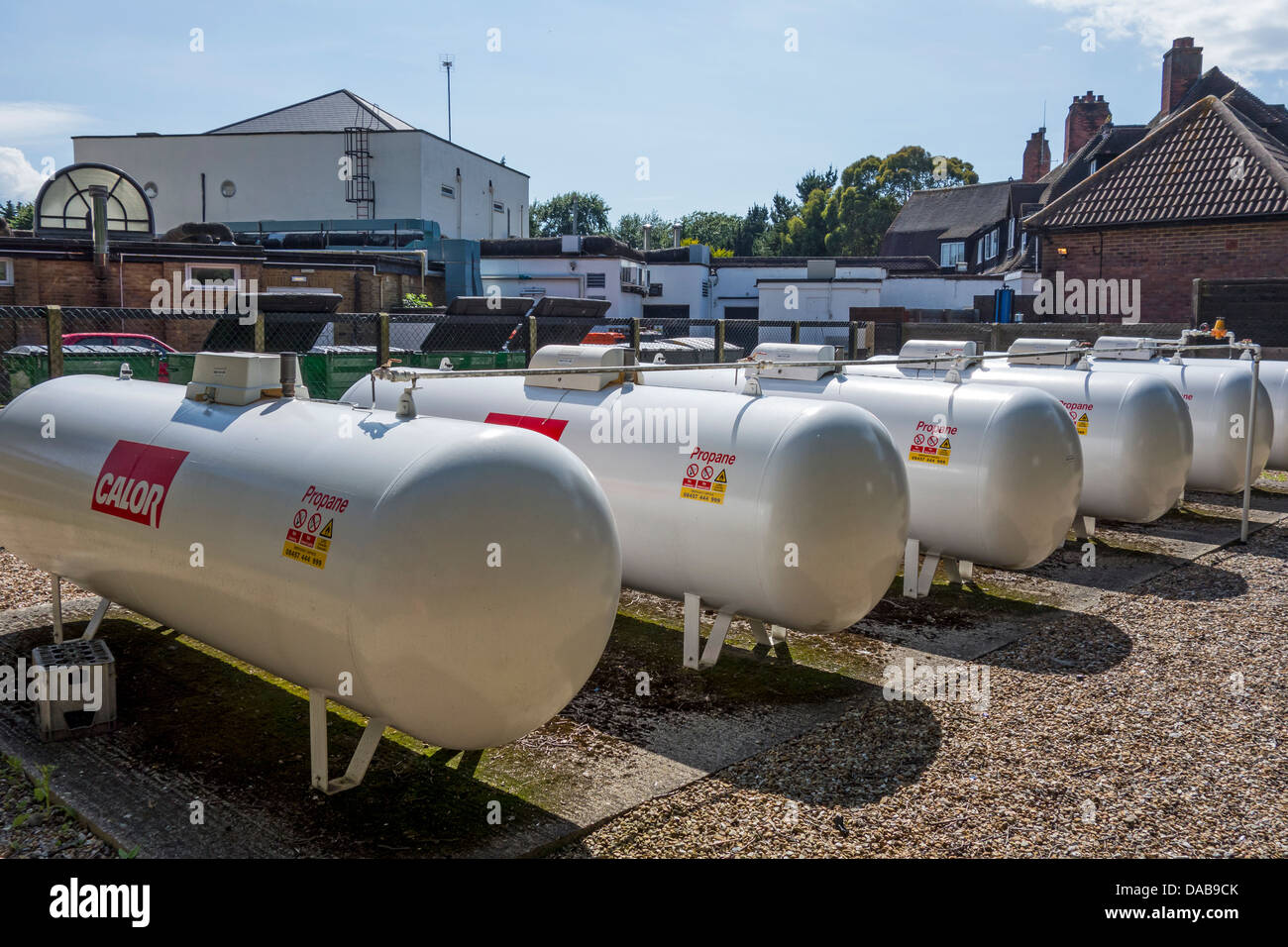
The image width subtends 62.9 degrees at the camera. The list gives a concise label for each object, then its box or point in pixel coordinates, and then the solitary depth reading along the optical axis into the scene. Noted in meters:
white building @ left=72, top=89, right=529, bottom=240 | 54.84
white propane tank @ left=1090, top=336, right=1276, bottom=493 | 13.65
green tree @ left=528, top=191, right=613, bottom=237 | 113.88
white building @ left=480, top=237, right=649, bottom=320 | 45.84
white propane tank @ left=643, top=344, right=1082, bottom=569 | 9.12
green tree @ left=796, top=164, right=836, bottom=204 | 100.56
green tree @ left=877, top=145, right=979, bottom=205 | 94.12
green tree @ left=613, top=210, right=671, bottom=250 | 115.38
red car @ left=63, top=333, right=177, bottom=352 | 22.17
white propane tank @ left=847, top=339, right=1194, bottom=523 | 11.33
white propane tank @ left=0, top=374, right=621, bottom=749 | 4.90
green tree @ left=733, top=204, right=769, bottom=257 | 99.51
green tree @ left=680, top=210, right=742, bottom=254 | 104.50
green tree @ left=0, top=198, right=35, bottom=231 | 85.06
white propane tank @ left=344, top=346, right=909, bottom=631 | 7.09
